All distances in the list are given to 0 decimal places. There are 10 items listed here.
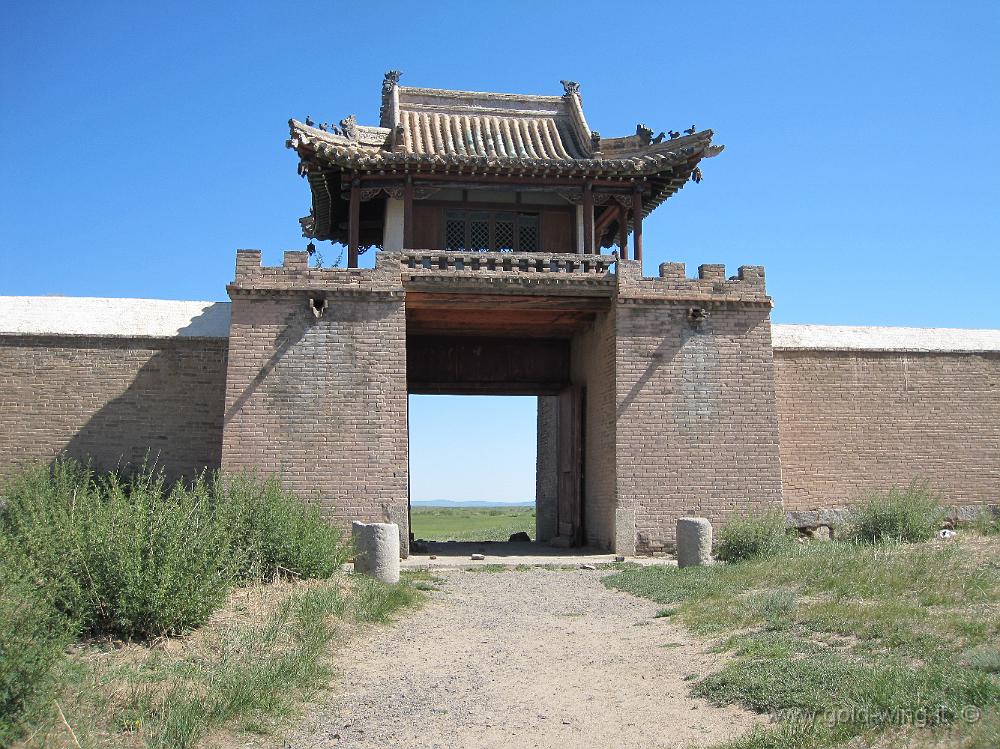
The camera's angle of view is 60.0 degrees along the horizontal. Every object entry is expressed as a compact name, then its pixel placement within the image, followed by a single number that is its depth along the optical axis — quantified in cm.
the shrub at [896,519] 1316
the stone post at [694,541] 1224
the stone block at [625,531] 1459
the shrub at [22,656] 455
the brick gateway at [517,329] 1457
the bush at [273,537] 925
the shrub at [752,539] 1226
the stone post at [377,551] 1101
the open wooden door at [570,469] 1712
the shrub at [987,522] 1360
